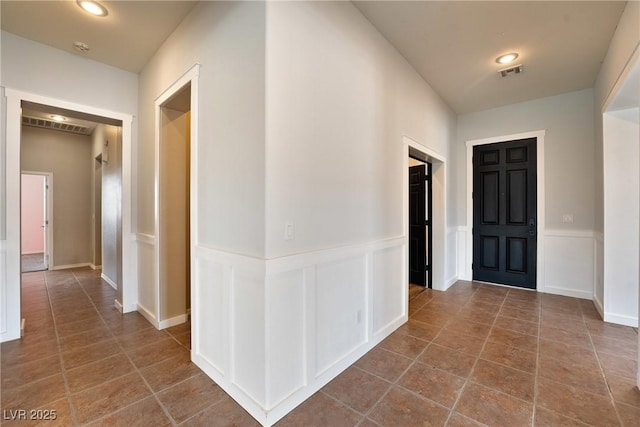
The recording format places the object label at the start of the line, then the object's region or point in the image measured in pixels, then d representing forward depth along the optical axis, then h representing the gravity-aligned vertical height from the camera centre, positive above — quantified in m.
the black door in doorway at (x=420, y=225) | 4.44 -0.22
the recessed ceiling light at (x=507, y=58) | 3.05 +1.74
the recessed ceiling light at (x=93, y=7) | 2.25 +1.73
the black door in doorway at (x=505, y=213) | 4.30 -0.02
